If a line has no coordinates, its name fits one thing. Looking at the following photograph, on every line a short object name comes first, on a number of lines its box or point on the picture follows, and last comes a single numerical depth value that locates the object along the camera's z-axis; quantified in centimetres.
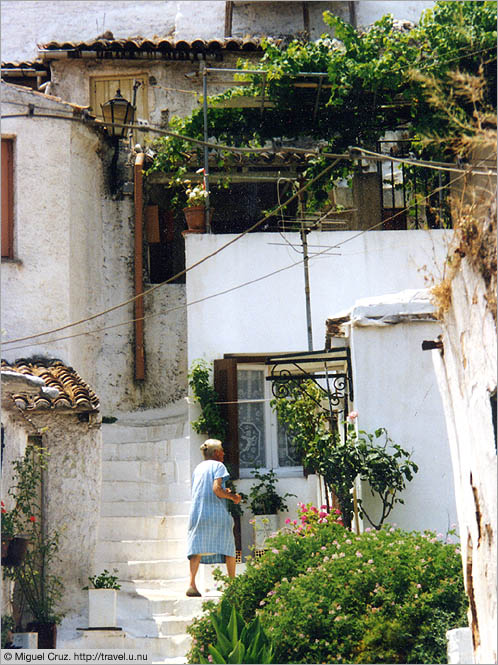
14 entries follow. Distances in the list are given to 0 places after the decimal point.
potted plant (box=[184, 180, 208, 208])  2833
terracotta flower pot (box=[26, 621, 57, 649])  1870
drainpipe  3206
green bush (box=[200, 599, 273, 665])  1359
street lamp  2897
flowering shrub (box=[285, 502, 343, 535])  1841
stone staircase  1920
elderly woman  2003
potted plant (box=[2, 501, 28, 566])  1736
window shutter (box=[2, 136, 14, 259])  2769
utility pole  2612
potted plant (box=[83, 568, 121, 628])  1937
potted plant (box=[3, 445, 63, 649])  1889
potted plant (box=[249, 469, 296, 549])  2484
